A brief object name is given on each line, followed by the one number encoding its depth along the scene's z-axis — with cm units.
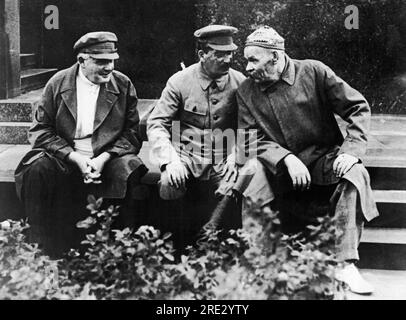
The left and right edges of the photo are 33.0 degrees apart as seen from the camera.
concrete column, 677
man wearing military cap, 550
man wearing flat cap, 550
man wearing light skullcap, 516
